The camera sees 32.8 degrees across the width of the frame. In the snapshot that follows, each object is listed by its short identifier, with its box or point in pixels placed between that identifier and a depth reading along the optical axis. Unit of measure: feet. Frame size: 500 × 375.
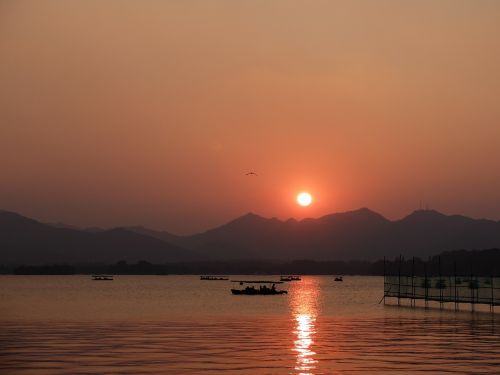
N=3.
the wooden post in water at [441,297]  386.11
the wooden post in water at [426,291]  402.72
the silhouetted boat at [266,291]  651.66
